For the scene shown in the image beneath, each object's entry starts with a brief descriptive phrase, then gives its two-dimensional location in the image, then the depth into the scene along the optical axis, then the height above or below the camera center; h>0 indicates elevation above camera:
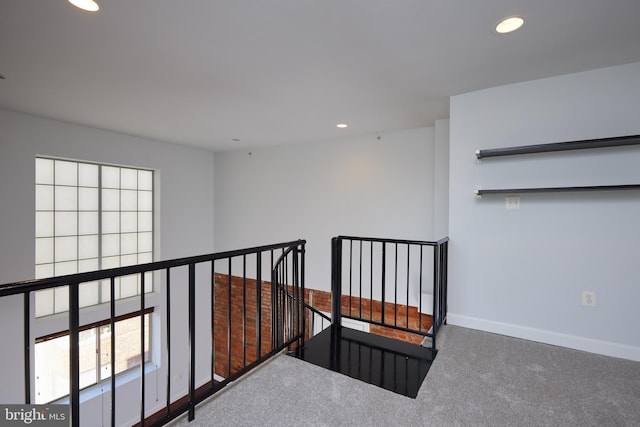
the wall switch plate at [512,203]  2.63 +0.10
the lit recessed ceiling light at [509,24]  1.73 +1.12
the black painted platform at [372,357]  2.04 -1.12
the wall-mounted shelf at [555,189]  2.17 +0.19
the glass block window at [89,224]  4.02 -0.14
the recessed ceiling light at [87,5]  1.60 +1.13
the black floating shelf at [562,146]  2.16 +0.53
